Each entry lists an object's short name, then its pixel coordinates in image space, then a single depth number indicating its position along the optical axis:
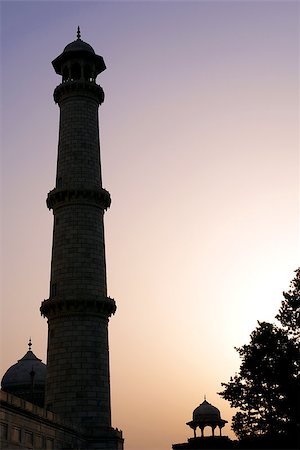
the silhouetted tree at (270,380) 38.56
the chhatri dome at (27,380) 59.28
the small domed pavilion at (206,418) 58.53
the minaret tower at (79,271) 40.94
